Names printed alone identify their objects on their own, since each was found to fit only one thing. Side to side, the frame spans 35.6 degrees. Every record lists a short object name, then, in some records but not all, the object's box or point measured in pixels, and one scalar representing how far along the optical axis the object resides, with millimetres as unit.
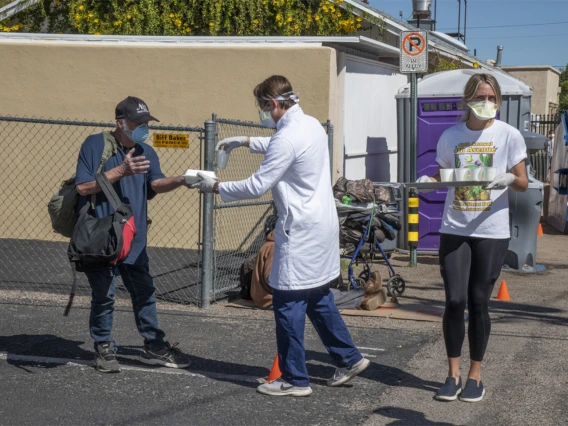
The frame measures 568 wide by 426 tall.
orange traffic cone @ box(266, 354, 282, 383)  5734
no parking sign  11195
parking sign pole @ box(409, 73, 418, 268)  11352
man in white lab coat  5324
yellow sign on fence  8328
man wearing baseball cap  5793
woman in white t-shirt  5426
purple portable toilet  11930
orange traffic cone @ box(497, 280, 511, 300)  9047
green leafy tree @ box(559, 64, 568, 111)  49625
